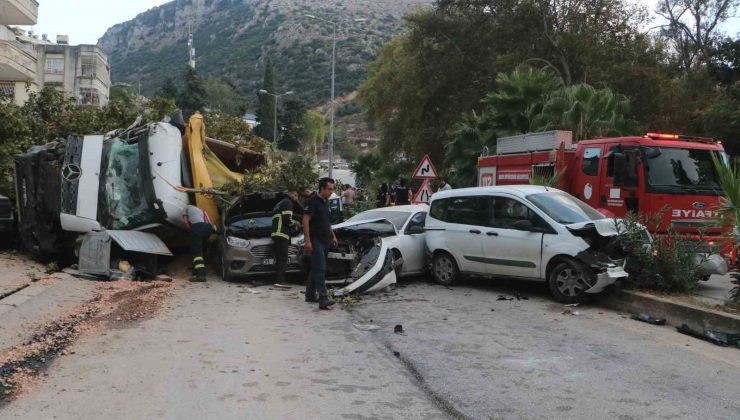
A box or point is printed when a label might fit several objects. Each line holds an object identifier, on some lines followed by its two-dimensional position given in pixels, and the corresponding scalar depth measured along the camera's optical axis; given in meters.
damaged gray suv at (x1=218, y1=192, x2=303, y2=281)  10.74
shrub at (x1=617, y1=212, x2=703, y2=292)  8.22
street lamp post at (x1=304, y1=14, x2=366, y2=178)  33.72
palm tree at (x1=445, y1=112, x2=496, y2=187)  20.80
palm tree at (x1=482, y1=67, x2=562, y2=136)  19.91
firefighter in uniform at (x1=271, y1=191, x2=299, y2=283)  10.53
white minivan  8.50
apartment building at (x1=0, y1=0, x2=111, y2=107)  49.47
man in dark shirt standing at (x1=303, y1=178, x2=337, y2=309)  8.55
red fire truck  9.36
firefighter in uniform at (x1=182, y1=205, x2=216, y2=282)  11.02
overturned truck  11.27
